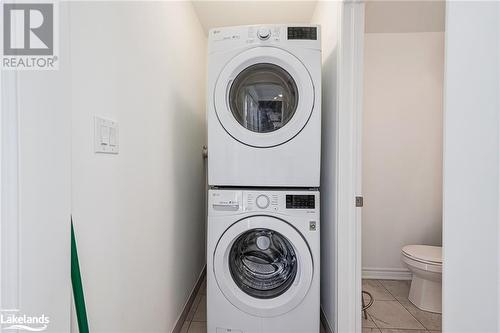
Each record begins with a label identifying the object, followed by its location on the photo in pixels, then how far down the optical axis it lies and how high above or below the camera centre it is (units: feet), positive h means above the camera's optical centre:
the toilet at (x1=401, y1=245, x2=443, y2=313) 6.45 -2.86
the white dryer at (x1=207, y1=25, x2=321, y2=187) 4.97 +1.04
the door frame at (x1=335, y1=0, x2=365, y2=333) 4.75 -0.29
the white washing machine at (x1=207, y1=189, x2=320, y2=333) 4.91 -1.92
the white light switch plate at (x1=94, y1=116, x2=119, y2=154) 2.94 +0.31
